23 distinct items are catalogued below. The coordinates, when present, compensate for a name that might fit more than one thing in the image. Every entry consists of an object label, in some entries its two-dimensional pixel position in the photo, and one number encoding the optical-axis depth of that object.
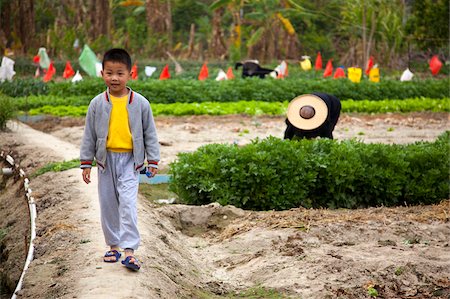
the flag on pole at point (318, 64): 37.77
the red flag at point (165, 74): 29.52
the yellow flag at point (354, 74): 27.75
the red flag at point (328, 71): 31.93
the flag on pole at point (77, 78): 26.09
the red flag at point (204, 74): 29.53
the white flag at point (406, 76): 28.84
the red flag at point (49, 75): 27.67
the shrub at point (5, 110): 16.77
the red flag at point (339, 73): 30.60
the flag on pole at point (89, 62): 30.08
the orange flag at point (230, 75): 30.13
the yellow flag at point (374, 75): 29.06
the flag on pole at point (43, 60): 30.50
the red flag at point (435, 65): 33.97
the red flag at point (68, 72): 29.37
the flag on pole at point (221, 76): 28.29
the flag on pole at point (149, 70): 29.25
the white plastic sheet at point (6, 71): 26.11
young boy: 6.64
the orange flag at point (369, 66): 32.28
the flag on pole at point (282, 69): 30.93
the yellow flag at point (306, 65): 36.83
